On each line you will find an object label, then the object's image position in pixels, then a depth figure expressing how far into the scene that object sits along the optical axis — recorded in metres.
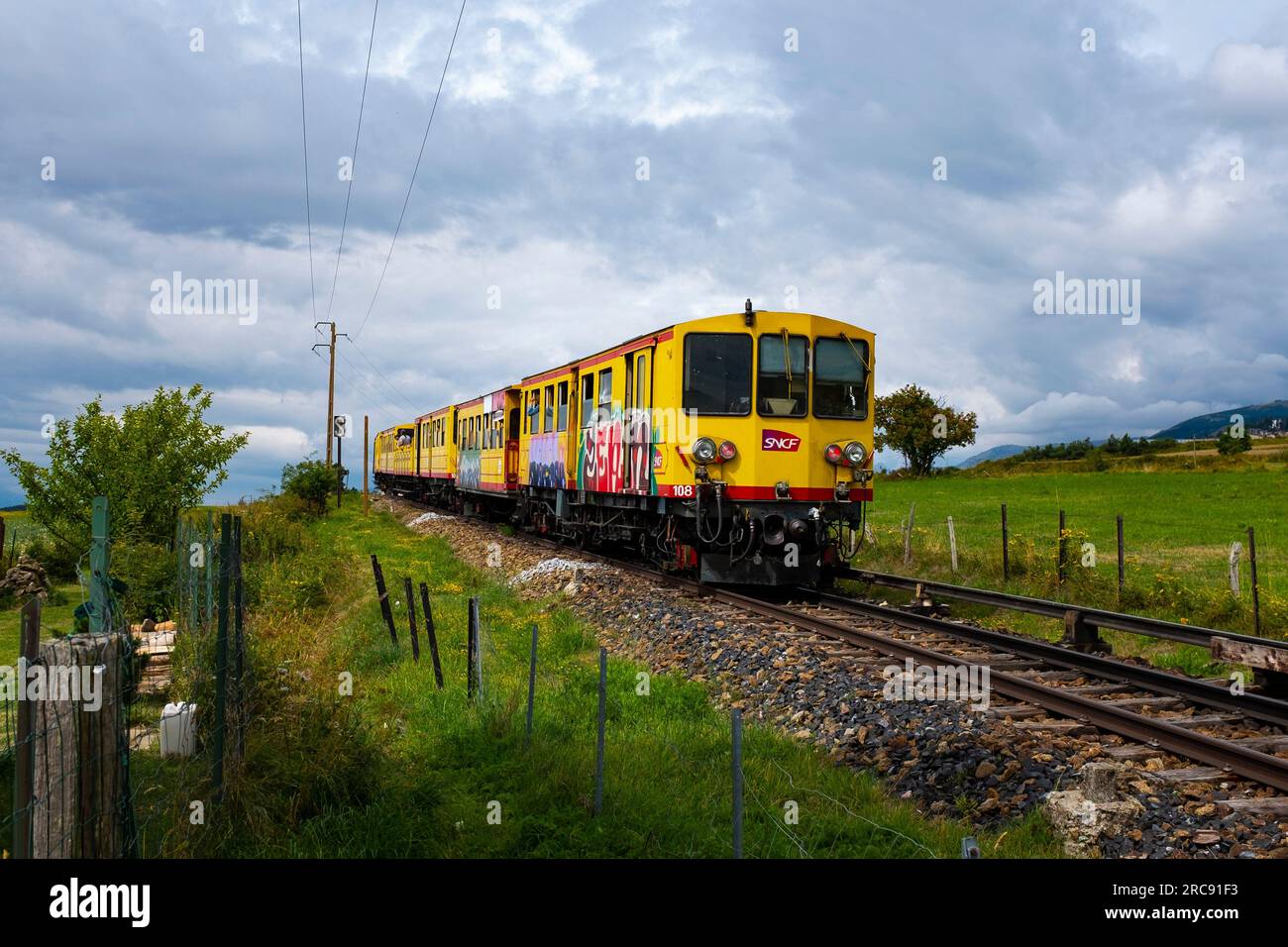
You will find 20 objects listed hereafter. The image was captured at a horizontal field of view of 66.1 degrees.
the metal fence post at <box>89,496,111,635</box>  5.35
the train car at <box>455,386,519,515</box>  24.09
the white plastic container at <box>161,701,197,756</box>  6.62
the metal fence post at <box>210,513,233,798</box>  5.12
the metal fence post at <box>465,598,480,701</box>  8.29
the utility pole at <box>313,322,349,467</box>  44.50
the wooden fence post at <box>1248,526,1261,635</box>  11.60
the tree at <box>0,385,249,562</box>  23.06
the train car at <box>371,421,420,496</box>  44.09
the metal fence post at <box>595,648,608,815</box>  5.44
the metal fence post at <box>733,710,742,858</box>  4.11
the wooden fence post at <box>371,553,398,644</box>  11.28
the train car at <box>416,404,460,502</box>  33.31
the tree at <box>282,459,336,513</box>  38.78
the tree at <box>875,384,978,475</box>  74.06
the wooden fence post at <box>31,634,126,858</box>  3.61
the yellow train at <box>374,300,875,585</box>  12.69
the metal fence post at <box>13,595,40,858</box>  3.45
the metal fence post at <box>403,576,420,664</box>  10.04
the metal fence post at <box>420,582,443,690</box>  9.05
